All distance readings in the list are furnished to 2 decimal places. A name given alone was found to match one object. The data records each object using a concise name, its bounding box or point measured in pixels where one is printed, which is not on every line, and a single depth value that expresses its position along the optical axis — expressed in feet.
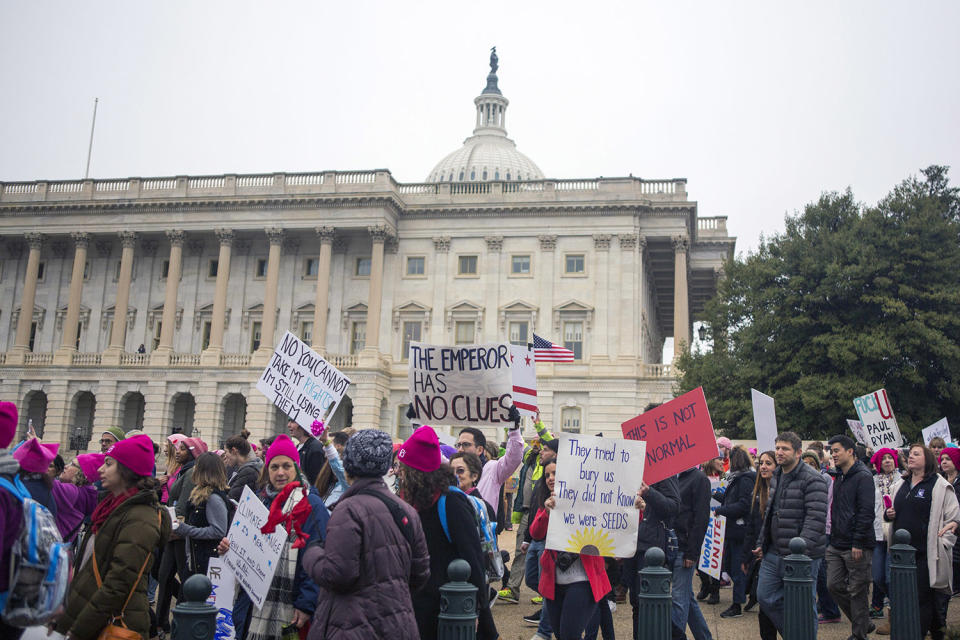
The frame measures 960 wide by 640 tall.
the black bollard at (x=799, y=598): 26.22
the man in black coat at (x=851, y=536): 32.19
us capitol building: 172.24
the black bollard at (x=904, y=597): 29.81
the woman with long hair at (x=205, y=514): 29.04
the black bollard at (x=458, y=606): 19.71
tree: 116.67
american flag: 79.46
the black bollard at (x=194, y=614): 18.30
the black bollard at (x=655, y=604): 23.09
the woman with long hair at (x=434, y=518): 21.17
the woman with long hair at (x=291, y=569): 22.53
